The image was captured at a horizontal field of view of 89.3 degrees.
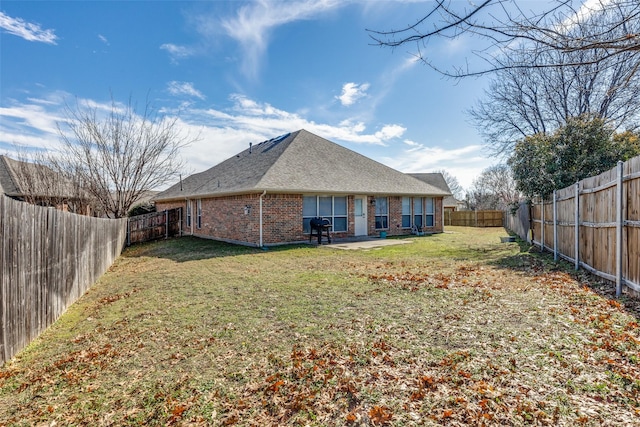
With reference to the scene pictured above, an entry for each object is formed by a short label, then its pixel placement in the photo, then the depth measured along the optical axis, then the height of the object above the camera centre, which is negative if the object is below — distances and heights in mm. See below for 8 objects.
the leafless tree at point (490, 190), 47219 +3556
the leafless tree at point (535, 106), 15609 +6157
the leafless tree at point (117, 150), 15062 +3096
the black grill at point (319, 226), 13834 -549
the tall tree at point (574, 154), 10695 +2023
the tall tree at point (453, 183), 59469 +5571
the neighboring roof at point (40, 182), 15406 +1522
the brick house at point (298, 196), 13602 +853
